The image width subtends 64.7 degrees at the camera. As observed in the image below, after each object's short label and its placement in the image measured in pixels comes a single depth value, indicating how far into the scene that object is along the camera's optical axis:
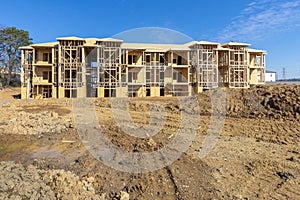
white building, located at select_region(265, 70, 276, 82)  71.81
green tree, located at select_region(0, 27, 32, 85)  37.44
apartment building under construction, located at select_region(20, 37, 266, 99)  26.66
